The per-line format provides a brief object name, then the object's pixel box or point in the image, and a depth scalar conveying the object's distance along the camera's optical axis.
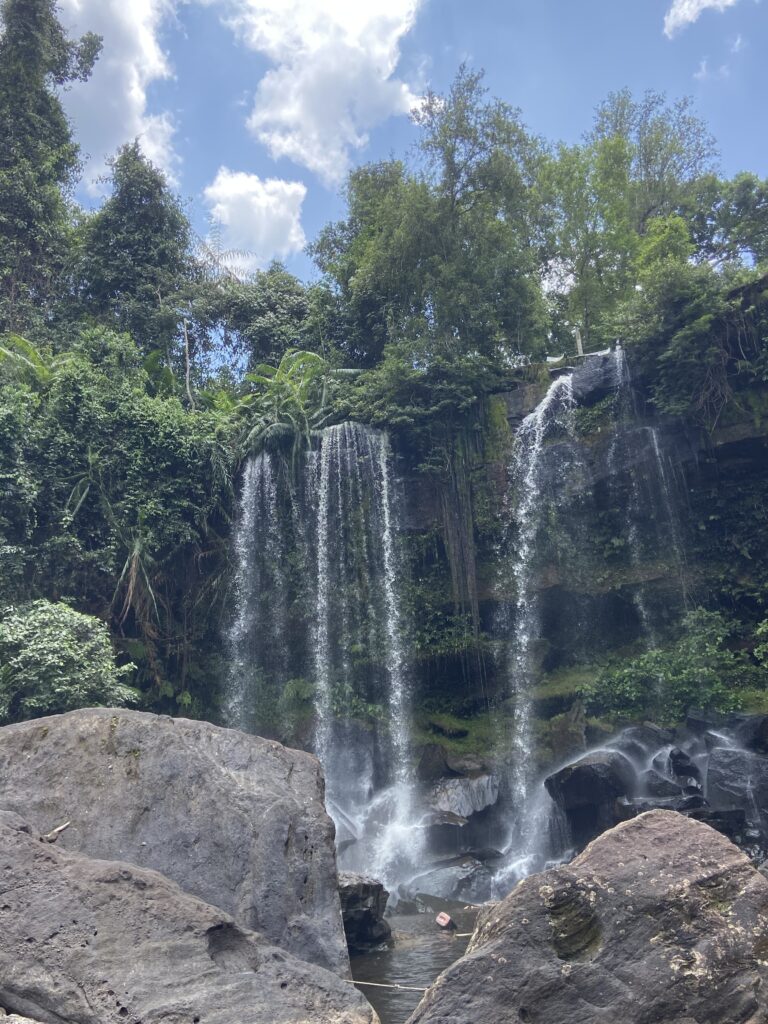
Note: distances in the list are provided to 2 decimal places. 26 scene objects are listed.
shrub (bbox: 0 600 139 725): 11.73
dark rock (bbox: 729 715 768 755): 12.35
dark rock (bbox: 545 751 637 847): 12.26
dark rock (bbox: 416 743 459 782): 14.91
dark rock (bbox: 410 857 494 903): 11.73
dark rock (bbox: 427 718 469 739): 15.75
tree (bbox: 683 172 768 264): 23.58
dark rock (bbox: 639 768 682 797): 12.12
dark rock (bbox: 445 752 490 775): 14.73
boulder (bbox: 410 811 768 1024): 4.49
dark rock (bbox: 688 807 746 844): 10.80
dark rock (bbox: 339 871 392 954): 9.12
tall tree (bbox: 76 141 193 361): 22.86
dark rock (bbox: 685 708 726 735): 13.16
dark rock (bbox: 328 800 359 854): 13.42
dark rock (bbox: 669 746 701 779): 12.52
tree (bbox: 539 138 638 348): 22.92
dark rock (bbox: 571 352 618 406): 17.13
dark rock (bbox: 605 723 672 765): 13.27
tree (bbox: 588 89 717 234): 25.05
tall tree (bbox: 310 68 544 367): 18.30
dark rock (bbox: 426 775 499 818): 13.85
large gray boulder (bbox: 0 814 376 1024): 5.08
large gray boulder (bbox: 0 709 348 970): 6.80
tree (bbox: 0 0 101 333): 22.14
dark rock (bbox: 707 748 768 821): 11.47
